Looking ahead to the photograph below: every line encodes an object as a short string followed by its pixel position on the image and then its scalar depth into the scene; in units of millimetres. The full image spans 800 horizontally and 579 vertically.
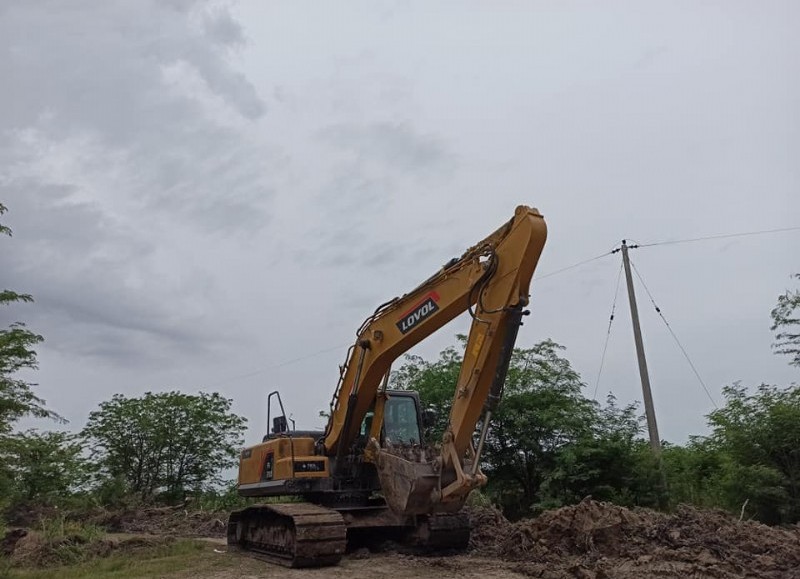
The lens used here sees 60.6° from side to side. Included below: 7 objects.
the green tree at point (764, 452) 11984
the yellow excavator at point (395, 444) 8883
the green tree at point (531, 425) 15641
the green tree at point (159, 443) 24484
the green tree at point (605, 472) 14453
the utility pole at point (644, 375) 16906
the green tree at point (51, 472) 19688
